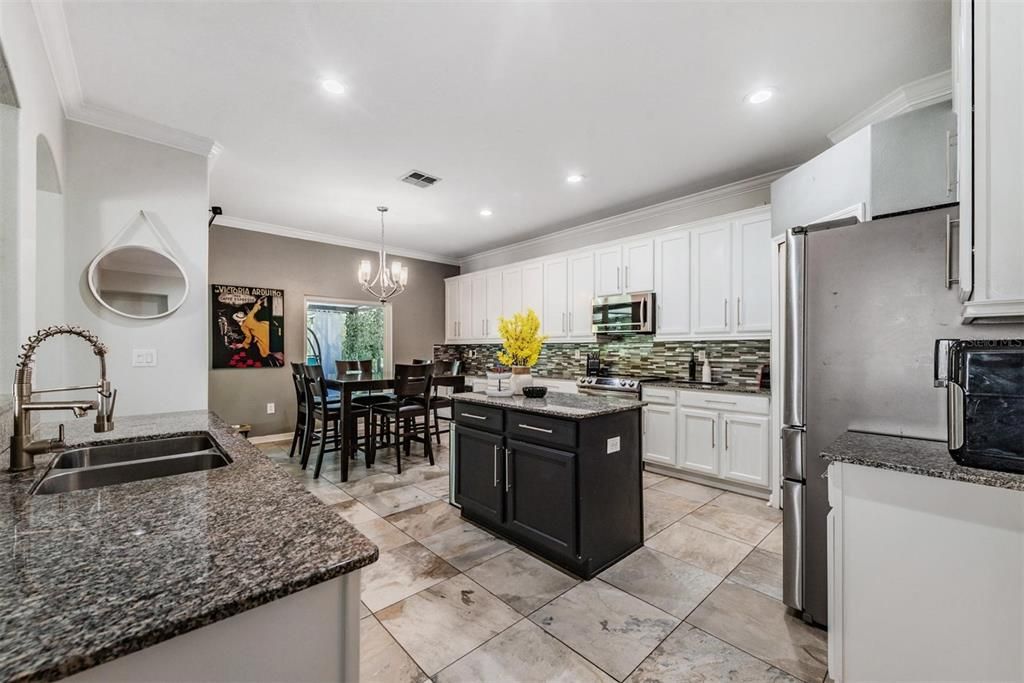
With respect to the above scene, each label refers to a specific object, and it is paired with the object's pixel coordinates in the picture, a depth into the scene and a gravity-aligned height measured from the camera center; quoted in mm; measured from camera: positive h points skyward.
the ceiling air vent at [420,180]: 3746 +1423
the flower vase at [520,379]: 2893 -284
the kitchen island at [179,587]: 550 -375
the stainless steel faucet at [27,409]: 1168 -196
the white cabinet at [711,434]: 3365 -842
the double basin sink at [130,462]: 1302 -422
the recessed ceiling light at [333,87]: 2424 +1459
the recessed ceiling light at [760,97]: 2539 +1447
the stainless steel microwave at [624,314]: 4250 +230
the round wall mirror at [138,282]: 2766 +390
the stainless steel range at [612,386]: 4113 -495
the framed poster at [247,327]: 4789 +145
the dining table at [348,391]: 3768 -487
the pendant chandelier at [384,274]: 4613 +717
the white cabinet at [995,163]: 1155 +478
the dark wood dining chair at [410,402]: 4020 -662
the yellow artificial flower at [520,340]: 2834 -19
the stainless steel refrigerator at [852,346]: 1587 -45
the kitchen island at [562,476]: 2215 -789
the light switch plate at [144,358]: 2861 -122
